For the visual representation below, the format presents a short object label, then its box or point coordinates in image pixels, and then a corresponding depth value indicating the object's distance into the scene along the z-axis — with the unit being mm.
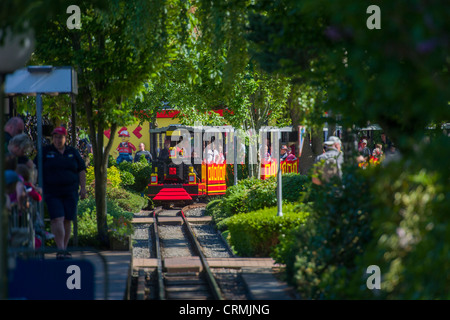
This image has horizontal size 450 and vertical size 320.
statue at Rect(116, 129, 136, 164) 32375
